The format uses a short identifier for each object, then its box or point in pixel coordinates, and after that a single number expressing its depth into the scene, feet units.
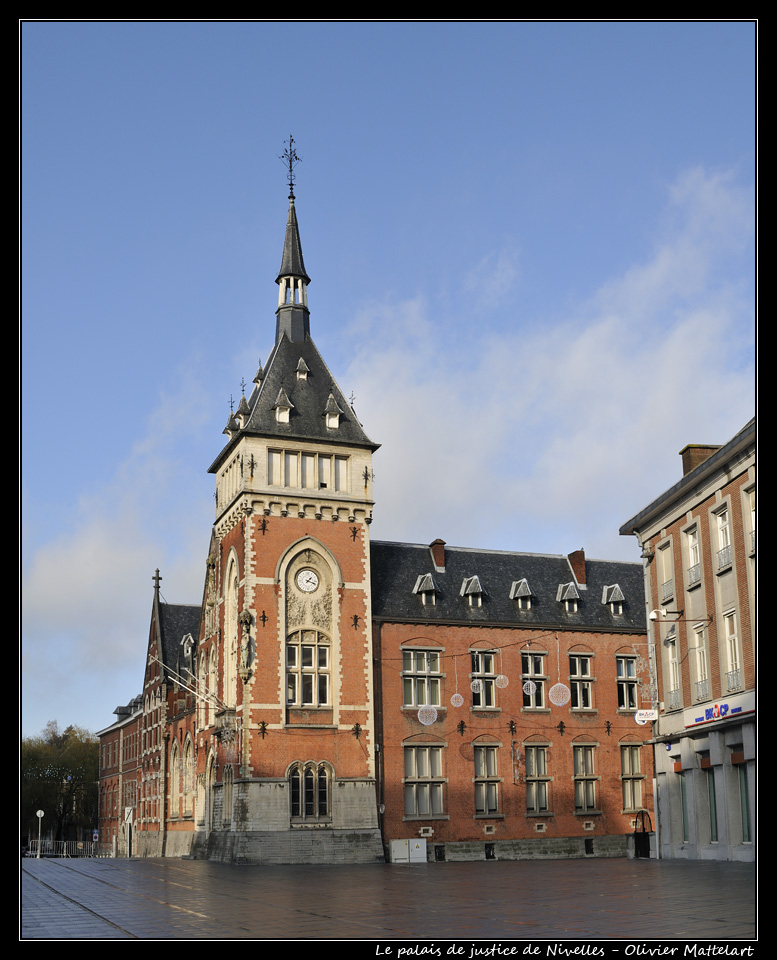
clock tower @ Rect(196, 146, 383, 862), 146.00
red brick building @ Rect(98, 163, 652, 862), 148.77
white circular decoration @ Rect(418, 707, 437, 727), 158.51
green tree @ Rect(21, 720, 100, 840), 328.49
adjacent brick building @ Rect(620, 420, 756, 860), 101.19
